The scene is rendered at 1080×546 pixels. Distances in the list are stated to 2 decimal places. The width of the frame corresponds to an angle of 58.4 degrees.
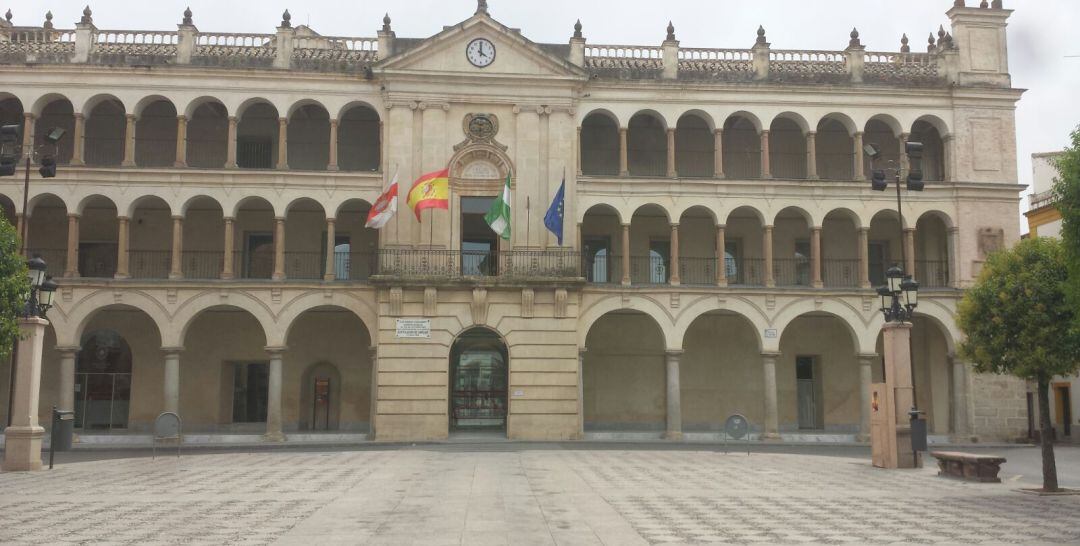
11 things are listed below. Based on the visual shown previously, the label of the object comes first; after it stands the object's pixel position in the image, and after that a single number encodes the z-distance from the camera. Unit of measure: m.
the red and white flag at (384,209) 30.14
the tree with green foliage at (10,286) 20.05
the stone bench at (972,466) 18.72
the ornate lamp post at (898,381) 21.72
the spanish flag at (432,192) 30.23
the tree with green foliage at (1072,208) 15.45
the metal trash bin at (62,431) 21.56
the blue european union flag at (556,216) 30.89
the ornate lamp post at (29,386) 20.56
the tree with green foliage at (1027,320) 17.64
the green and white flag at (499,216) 30.55
